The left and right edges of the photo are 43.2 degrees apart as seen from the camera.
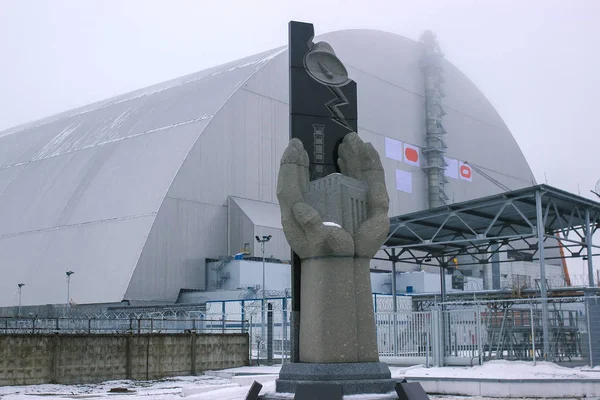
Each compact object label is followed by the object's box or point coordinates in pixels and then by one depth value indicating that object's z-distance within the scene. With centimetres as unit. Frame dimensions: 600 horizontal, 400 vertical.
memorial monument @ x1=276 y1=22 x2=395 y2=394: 1281
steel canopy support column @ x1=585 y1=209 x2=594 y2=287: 3156
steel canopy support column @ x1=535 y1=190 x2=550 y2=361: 2781
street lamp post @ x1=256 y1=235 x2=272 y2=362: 3448
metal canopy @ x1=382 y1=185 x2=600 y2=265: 3003
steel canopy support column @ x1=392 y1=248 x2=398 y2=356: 3020
